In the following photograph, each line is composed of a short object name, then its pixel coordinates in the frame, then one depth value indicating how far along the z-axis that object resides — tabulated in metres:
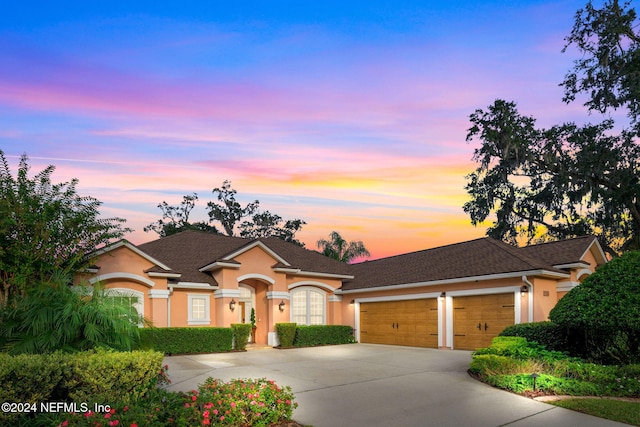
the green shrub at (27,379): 6.95
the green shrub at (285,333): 21.02
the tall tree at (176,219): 43.66
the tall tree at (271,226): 45.01
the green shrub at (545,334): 13.52
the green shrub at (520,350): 12.15
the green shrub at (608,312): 10.79
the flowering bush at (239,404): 6.75
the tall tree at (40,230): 11.90
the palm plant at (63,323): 8.91
